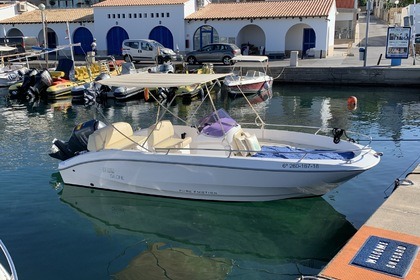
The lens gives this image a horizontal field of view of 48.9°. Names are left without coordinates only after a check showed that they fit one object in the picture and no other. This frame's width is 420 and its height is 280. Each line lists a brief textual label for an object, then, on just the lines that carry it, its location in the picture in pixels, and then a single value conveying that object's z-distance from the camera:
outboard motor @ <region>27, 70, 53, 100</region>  24.94
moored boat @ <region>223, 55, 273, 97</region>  23.64
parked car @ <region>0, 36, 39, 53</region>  37.12
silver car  30.68
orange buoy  13.36
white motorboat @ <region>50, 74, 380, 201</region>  9.01
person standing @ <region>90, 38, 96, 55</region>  36.13
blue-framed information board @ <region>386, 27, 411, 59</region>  26.83
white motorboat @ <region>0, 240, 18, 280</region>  5.22
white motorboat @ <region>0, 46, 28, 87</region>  28.34
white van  32.44
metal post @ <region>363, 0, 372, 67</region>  25.76
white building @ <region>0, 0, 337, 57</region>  33.91
